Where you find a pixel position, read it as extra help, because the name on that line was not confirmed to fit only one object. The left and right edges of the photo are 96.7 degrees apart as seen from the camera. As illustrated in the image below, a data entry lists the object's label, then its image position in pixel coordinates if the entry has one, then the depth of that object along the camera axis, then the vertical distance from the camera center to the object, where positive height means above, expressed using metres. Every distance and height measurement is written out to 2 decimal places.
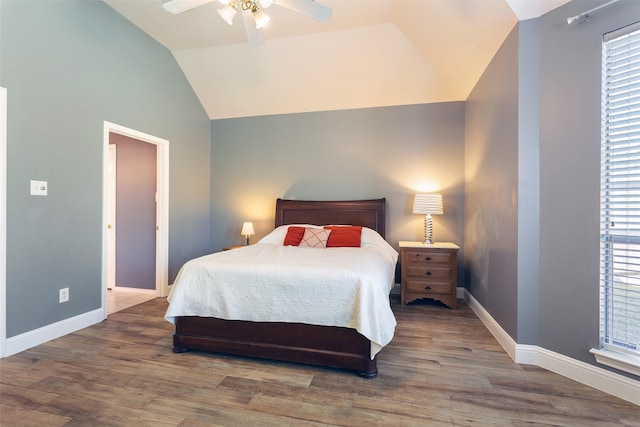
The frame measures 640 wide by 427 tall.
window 1.65 +0.07
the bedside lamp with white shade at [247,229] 4.08 -0.23
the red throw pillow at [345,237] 3.31 -0.28
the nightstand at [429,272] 3.30 -0.68
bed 1.87 -0.84
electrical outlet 2.53 -0.74
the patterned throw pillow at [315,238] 3.38 -0.29
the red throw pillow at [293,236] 3.46 -0.28
